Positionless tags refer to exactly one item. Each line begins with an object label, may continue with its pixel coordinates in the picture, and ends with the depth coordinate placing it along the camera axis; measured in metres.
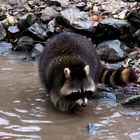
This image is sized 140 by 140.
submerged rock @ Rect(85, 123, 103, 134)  7.98
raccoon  8.61
